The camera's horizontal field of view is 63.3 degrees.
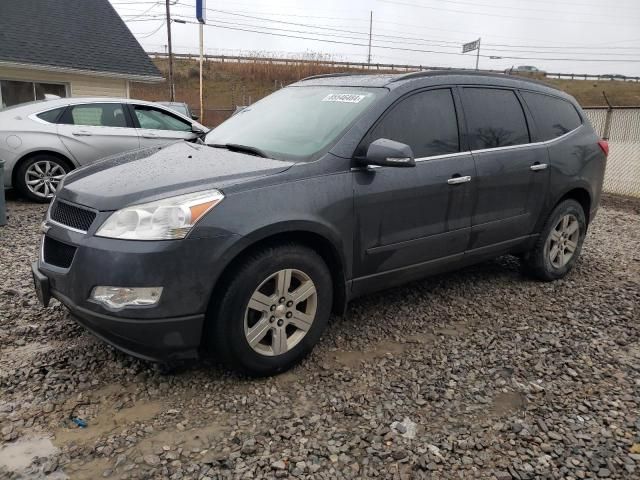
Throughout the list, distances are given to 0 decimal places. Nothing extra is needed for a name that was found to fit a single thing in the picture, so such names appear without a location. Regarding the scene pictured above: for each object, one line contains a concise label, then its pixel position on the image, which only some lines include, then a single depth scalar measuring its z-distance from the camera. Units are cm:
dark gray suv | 261
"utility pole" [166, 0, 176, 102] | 2863
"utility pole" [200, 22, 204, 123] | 1902
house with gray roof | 1437
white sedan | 743
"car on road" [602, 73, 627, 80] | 5925
